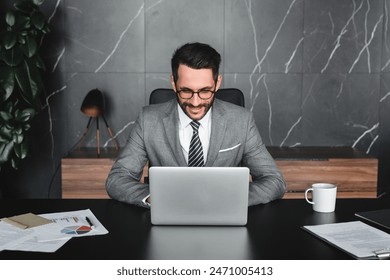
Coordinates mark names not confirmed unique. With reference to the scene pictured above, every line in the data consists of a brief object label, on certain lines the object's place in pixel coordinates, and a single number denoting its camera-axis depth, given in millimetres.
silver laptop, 1649
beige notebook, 1690
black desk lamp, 3617
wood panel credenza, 3574
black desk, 1435
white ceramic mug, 1855
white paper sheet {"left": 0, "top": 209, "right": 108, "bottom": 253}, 1507
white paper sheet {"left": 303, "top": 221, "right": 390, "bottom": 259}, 1427
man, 2238
